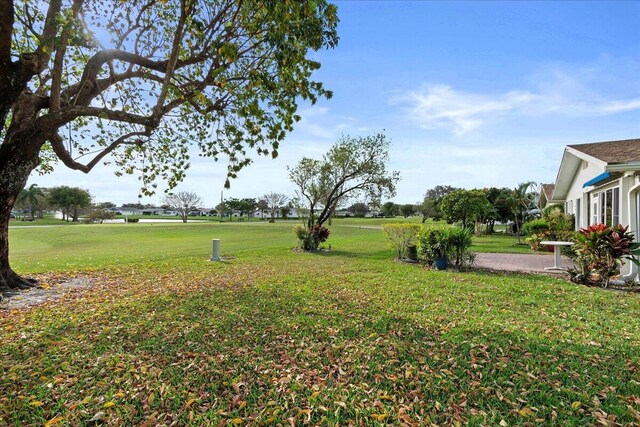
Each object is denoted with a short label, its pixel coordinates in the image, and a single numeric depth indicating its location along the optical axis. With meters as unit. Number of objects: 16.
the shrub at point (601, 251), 8.12
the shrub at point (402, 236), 13.40
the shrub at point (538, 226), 18.25
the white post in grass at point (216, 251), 13.96
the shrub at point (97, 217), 63.25
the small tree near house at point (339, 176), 20.69
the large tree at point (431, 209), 57.97
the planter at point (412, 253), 13.26
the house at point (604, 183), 8.82
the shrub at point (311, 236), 18.45
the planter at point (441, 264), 11.17
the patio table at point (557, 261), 11.31
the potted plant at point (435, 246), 11.20
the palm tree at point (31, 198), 74.96
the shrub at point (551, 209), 21.44
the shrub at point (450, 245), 11.00
